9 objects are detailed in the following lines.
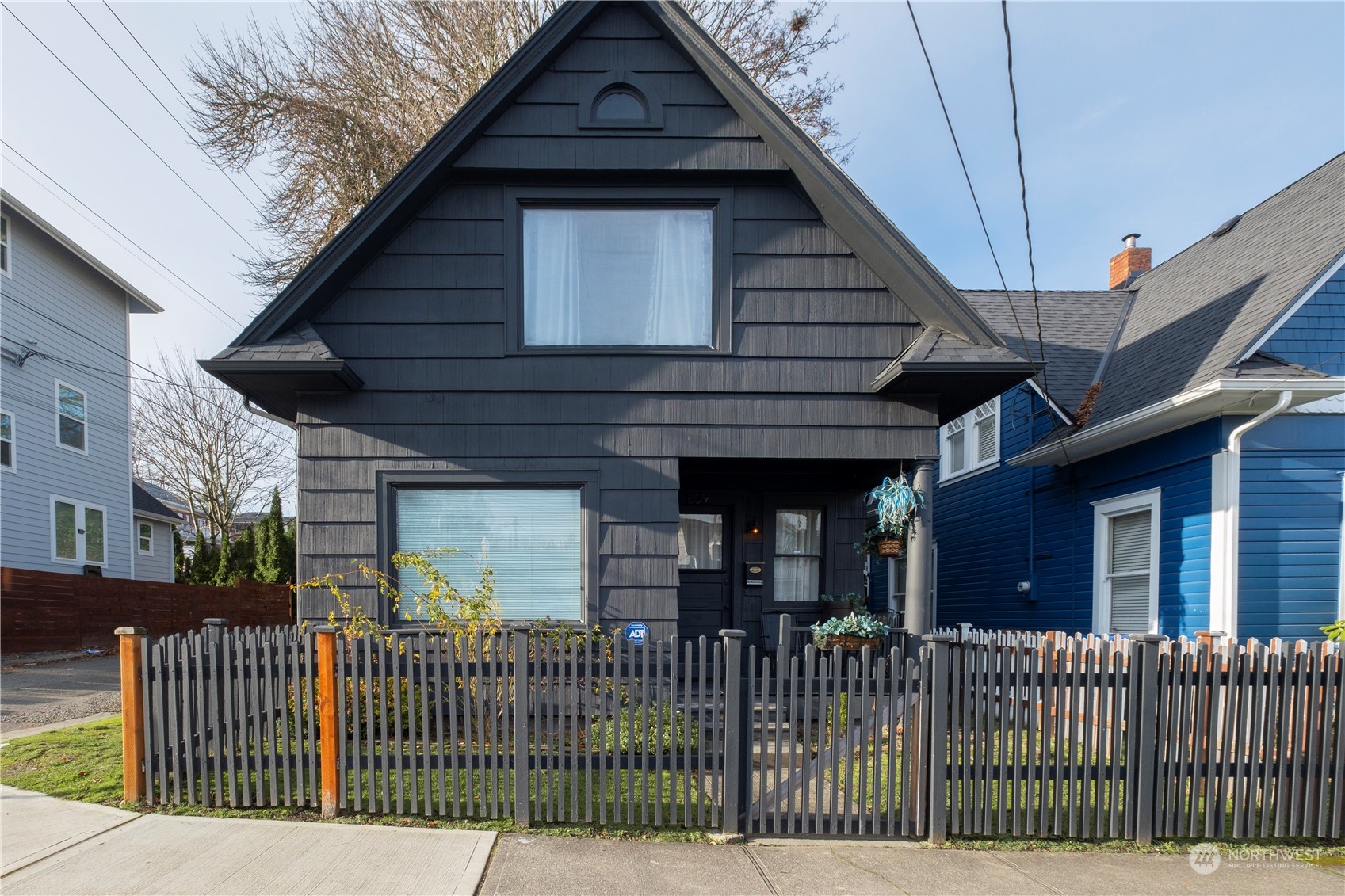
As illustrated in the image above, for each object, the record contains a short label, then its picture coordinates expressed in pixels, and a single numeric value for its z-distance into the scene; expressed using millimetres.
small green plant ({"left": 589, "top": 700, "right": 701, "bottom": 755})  4773
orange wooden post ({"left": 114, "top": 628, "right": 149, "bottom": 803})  4883
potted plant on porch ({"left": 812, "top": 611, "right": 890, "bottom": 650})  6969
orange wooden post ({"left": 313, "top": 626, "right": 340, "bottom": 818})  4867
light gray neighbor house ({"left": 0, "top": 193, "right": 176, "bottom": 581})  14688
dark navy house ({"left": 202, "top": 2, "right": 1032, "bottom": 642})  7070
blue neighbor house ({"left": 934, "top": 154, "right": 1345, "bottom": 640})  7629
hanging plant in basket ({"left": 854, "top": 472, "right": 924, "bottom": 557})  7051
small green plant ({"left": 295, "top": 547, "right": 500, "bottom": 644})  6129
